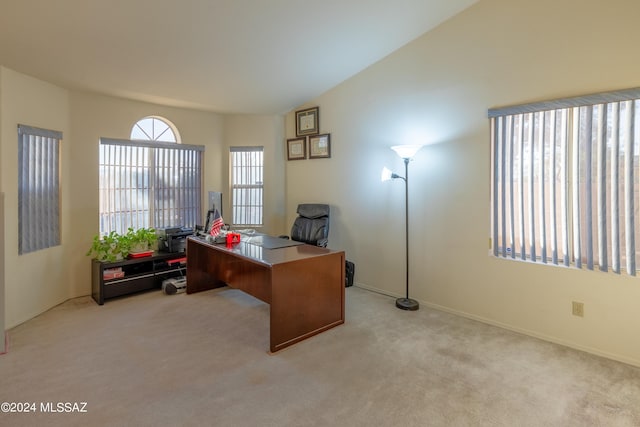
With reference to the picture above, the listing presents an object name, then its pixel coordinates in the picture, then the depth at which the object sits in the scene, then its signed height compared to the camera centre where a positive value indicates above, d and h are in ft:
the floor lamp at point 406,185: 10.46 +1.02
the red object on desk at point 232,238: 10.37 -0.78
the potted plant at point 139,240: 12.10 -0.96
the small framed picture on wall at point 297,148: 15.20 +3.15
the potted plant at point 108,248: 11.55 -1.22
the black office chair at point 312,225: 13.01 -0.45
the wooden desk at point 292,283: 8.04 -1.88
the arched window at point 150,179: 12.87 +1.51
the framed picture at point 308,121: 14.53 +4.26
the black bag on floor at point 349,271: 12.73 -2.27
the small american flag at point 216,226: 10.75 -0.39
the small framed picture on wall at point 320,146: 14.14 +3.04
